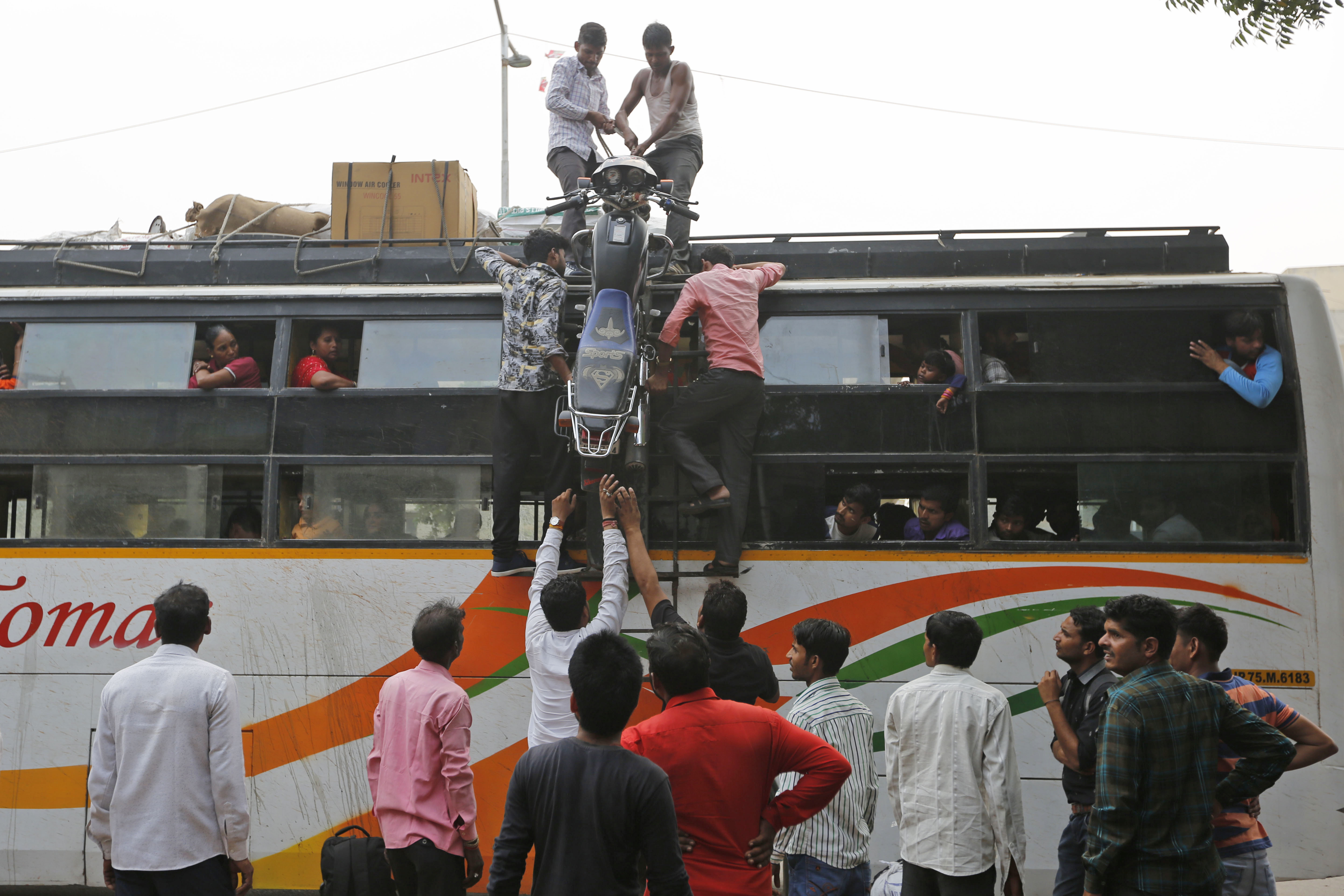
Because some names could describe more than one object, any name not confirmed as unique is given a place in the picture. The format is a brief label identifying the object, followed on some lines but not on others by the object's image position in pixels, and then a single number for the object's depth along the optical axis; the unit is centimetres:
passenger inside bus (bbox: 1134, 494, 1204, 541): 542
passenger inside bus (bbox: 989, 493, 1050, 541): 545
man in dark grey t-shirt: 265
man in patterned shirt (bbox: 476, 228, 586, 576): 543
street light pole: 1861
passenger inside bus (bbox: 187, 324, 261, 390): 576
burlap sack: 666
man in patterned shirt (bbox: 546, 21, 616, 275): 680
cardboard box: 645
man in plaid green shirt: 319
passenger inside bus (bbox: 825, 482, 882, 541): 547
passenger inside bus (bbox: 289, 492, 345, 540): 565
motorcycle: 490
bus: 538
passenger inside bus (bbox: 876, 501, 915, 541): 551
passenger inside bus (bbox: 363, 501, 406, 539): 562
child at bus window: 554
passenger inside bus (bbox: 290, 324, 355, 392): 573
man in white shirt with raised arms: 414
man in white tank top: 657
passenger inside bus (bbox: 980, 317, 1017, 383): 571
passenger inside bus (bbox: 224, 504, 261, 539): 566
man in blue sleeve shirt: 538
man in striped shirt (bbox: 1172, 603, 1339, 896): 363
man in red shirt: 305
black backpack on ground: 460
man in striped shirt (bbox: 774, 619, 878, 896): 372
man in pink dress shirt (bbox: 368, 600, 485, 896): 386
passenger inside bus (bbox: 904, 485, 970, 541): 549
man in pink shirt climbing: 538
